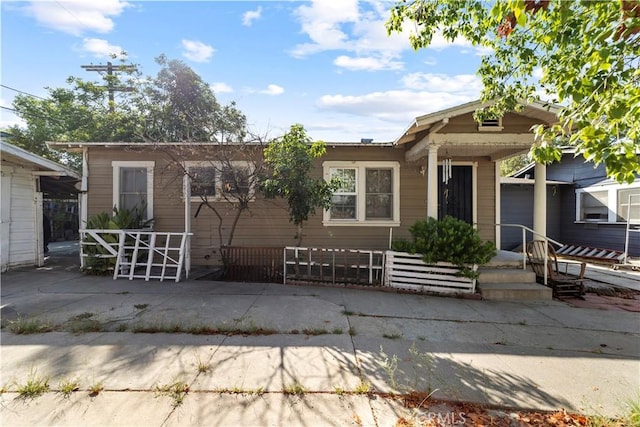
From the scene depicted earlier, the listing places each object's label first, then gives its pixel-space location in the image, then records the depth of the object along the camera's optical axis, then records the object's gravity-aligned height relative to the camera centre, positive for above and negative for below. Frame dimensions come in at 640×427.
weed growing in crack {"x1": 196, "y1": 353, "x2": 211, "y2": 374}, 3.02 -1.60
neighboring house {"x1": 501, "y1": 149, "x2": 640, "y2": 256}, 10.46 +0.26
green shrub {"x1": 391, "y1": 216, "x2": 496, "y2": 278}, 5.84 -0.67
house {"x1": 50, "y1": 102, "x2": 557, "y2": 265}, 8.10 +0.41
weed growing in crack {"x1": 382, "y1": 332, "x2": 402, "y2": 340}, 3.93 -1.64
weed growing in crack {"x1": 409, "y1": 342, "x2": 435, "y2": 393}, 2.87 -1.64
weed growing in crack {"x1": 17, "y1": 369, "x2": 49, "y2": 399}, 2.63 -1.59
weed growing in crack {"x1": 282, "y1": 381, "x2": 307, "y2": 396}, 2.69 -1.61
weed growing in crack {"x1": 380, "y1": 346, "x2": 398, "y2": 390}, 2.80 -1.61
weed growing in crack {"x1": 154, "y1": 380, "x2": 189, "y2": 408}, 2.59 -1.61
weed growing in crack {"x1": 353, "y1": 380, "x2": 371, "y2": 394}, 2.72 -1.61
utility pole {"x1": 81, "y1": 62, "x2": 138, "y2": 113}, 19.84 +9.23
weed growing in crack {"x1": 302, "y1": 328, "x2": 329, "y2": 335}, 3.99 -1.61
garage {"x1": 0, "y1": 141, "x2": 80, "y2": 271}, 7.32 +0.13
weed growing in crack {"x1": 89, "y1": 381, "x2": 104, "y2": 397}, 2.65 -1.60
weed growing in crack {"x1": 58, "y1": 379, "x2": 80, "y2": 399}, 2.65 -1.59
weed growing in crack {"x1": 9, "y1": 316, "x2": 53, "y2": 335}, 3.90 -1.55
